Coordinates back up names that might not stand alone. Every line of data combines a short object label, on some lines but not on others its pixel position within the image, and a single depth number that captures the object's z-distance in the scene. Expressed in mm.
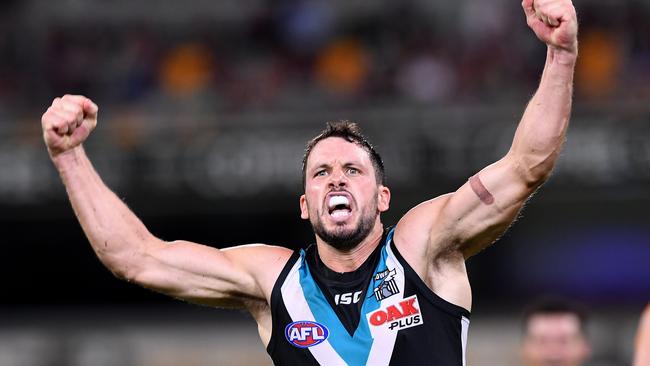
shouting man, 10883
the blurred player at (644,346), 8406
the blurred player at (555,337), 15016
